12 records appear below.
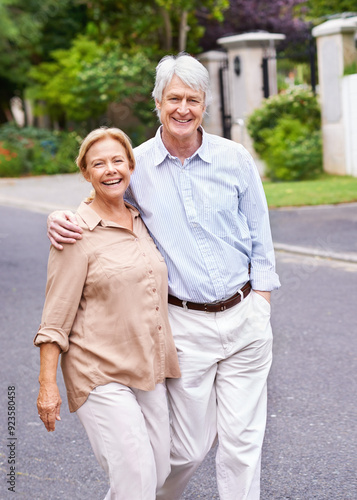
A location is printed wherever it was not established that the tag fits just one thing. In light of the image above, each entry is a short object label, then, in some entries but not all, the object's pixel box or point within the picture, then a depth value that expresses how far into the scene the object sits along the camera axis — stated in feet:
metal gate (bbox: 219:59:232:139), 69.56
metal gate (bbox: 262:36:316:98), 56.34
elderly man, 9.73
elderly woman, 8.82
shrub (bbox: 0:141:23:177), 72.08
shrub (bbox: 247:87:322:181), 51.29
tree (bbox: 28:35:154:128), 72.38
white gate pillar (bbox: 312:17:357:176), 50.62
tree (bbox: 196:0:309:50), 92.43
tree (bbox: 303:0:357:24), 79.82
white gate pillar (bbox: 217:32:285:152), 61.41
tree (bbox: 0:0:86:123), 82.07
